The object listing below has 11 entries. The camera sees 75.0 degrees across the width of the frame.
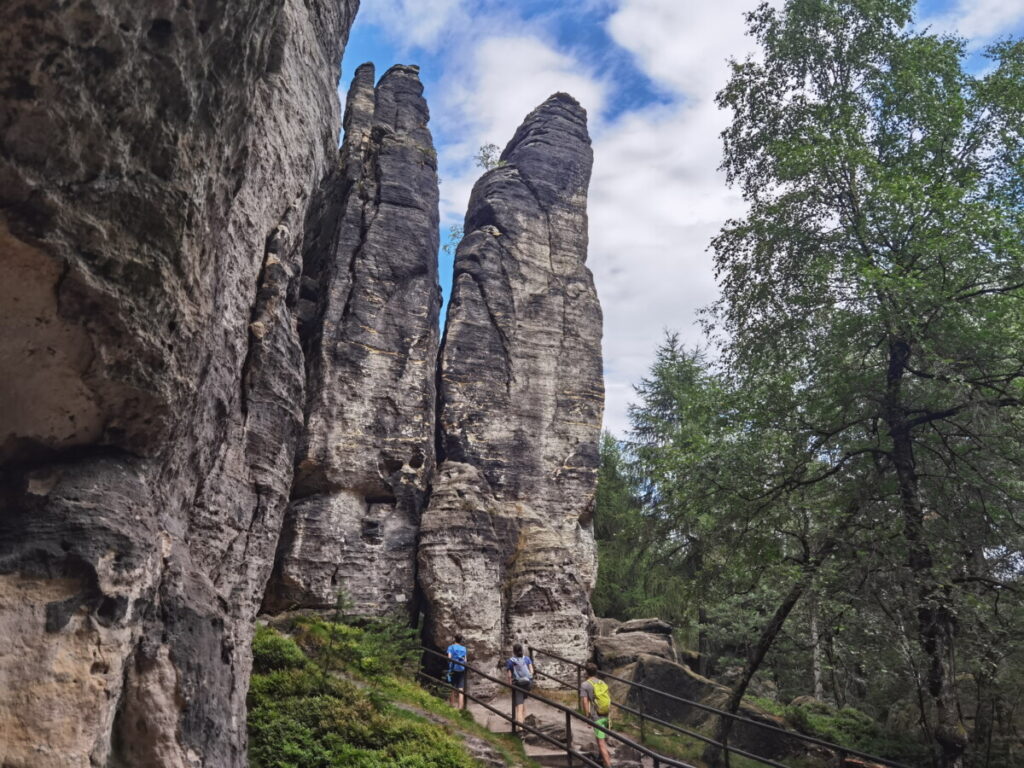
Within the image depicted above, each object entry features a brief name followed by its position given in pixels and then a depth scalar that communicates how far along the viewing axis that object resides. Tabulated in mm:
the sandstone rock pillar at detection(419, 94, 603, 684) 15609
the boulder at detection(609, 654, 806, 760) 13638
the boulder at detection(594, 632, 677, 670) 16562
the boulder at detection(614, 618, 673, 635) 18172
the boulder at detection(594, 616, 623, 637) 19081
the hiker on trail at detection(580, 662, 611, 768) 9531
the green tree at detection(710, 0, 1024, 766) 10109
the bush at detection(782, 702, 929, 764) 11430
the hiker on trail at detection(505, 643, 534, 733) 11348
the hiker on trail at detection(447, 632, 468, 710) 12203
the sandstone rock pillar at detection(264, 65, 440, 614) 14453
